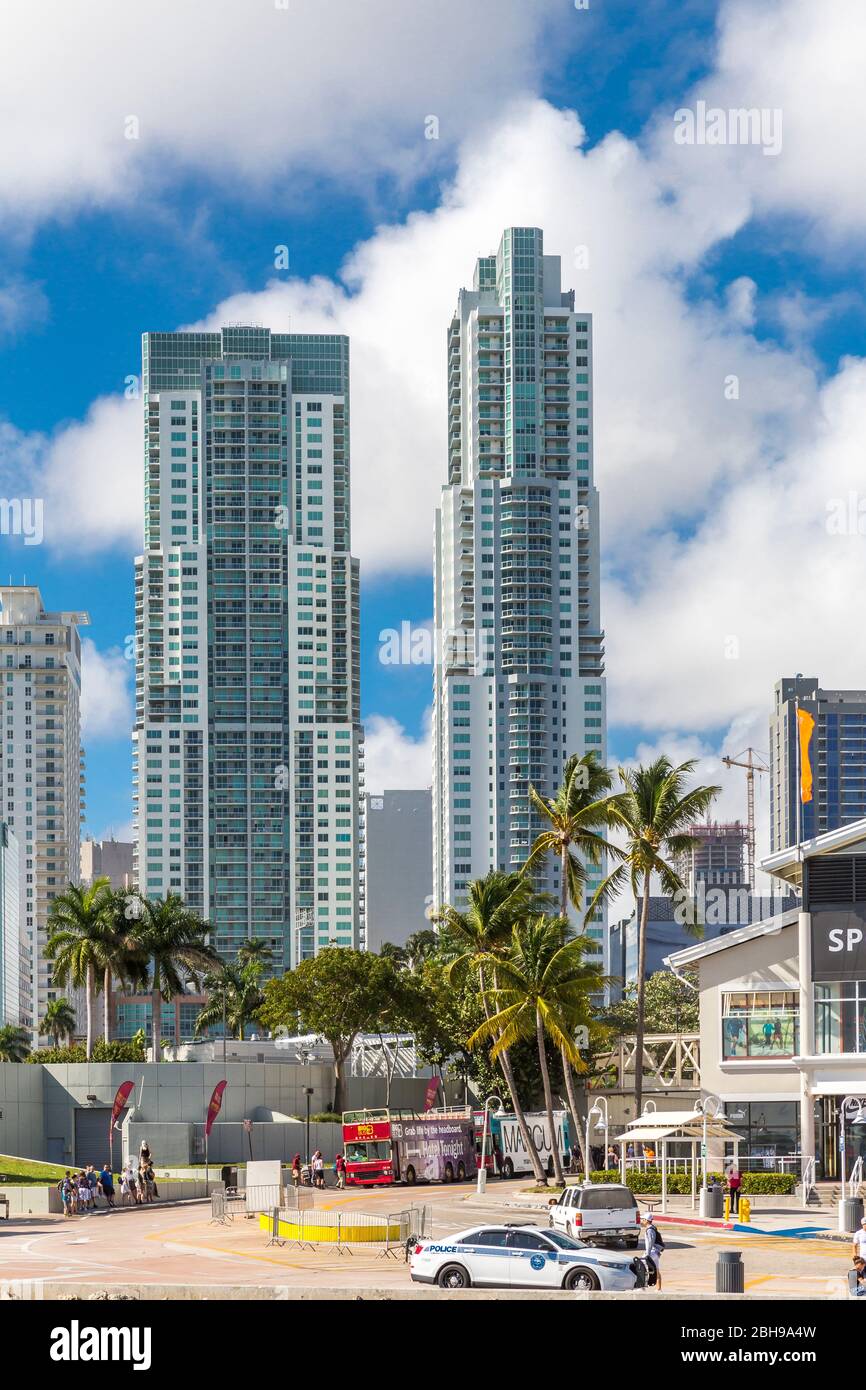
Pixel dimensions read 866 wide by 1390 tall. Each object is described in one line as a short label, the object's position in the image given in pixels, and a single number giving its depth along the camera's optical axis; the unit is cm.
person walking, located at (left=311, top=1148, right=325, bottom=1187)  7059
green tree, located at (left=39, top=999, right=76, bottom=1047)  16780
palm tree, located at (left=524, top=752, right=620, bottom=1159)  7306
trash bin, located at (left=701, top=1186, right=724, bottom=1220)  5206
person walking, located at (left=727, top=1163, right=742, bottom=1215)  5238
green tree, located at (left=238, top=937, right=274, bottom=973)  19212
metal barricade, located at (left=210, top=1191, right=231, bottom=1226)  5212
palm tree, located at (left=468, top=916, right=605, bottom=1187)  6400
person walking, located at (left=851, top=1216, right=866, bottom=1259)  3188
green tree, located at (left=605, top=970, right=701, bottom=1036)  15675
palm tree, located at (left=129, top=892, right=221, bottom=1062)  9525
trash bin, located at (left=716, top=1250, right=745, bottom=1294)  2892
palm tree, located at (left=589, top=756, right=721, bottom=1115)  7069
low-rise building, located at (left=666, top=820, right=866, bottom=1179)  6406
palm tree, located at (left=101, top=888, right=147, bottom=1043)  9238
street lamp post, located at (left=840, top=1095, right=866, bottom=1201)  6271
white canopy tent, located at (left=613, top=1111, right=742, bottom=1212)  5528
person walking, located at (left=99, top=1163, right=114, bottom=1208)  6329
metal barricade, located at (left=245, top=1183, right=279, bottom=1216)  5200
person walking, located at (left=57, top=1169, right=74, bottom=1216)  5966
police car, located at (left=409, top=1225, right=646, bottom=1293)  3272
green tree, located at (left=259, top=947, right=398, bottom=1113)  9606
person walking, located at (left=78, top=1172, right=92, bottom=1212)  6091
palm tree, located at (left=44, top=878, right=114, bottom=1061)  9181
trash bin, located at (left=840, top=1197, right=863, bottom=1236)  4741
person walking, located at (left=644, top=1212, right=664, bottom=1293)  3344
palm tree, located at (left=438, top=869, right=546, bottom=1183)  7688
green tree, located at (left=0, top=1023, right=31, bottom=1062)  16875
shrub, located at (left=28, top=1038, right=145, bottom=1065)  9638
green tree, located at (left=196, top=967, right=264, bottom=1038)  14888
